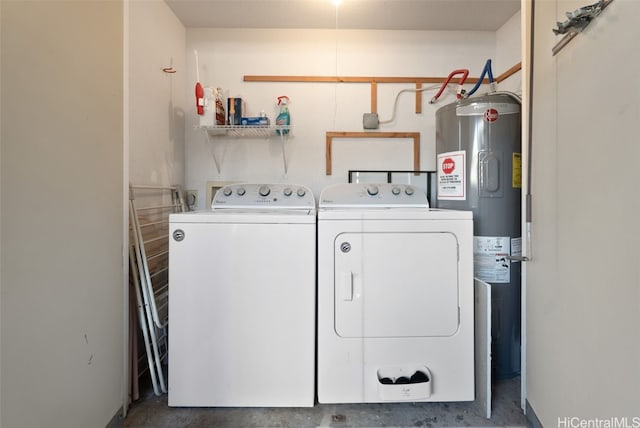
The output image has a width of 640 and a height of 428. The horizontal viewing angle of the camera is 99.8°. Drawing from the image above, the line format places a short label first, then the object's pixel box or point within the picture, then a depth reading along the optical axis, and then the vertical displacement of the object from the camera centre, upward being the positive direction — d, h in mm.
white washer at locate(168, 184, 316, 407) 1190 -434
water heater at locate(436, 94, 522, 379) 1466 +79
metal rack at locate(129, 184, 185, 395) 1331 -268
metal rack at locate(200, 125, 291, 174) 1882 +589
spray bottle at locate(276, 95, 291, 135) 1893 +686
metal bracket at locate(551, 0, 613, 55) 789 +602
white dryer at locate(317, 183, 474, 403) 1206 -403
